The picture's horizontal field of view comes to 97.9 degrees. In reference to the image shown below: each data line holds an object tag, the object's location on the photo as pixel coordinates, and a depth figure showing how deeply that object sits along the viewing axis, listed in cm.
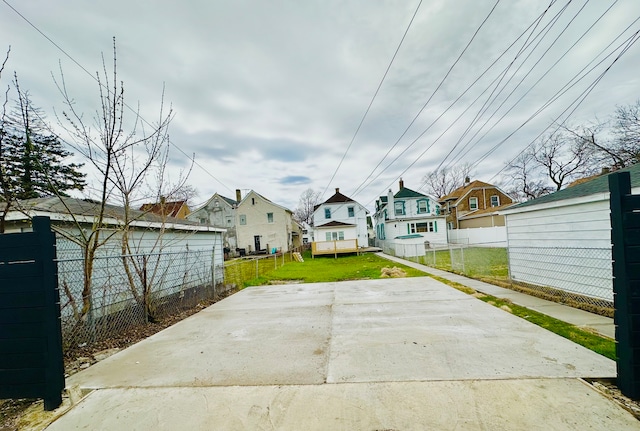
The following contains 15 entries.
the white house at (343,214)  3069
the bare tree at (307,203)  5934
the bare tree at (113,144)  469
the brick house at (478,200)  3284
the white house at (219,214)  3172
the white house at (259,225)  3120
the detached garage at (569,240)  557
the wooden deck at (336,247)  2541
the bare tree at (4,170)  415
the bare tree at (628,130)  1702
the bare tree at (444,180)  4240
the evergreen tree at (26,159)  434
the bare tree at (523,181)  3303
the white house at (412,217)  2786
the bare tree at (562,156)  2591
